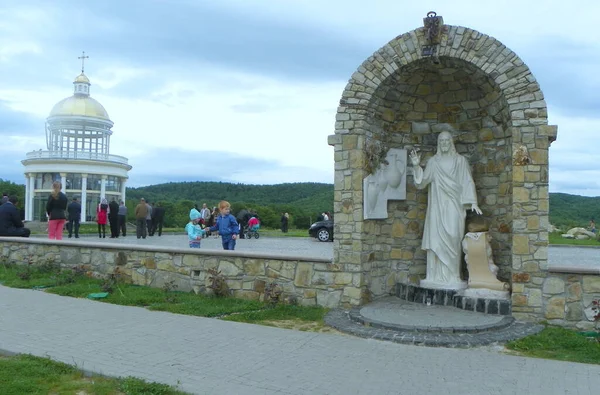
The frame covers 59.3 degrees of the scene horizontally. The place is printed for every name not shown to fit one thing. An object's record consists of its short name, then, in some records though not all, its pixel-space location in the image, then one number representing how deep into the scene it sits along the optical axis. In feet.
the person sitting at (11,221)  41.47
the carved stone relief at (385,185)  27.12
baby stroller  78.64
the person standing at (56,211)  41.16
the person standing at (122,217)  70.21
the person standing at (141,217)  63.93
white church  122.31
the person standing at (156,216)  75.15
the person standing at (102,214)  65.67
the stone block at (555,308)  22.81
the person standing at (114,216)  65.48
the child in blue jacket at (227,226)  35.76
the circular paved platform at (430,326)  20.20
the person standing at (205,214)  72.66
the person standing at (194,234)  38.99
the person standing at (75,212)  60.70
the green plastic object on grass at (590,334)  21.28
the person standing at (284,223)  99.92
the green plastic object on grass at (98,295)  28.48
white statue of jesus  27.13
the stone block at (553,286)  23.00
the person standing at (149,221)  67.87
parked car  72.35
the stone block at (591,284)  22.36
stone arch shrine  23.65
